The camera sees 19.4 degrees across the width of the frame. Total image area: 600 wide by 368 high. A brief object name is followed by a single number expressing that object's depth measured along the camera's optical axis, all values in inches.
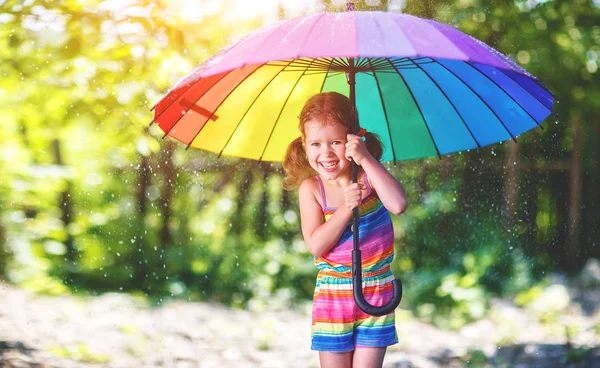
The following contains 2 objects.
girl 153.8
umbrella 160.1
